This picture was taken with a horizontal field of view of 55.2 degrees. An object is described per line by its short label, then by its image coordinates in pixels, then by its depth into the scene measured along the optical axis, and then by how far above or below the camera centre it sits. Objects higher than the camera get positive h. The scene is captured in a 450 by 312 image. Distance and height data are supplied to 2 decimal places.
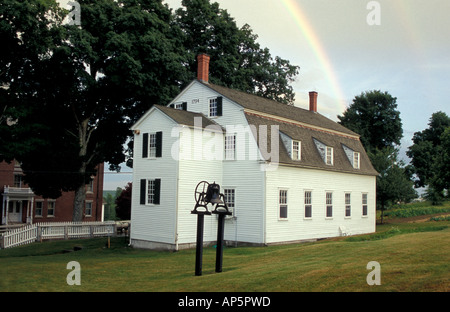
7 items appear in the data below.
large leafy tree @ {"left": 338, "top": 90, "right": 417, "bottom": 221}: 63.84 +11.10
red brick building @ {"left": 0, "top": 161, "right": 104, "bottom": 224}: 45.22 -1.83
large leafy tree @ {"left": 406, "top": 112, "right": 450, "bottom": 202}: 71.94 +7.91
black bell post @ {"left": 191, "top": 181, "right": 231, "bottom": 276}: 13.92 -1.22
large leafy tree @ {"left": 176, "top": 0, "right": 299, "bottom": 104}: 40.00 +14.19
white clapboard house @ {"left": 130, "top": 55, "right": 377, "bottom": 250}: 23.97 +1.16
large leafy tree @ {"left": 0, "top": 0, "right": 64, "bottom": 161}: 27.05 +9.08
